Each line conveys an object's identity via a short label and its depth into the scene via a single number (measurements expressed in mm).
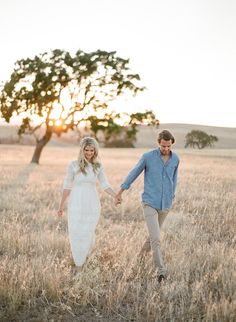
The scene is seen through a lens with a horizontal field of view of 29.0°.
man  6430
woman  6488
